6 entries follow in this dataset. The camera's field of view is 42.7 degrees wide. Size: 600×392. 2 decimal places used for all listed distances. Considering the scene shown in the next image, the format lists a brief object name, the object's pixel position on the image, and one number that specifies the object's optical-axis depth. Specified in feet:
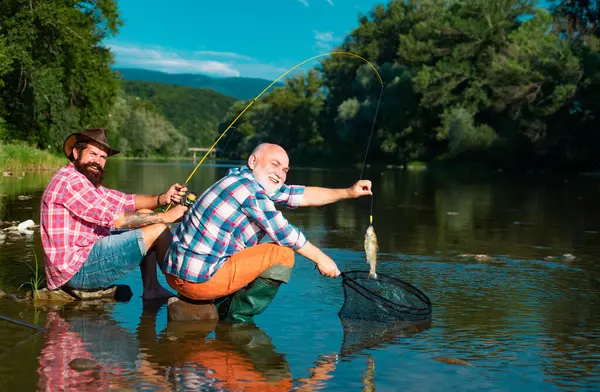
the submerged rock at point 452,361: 16.20
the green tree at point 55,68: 124.77
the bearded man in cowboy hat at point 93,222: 19.79
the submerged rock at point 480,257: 31.27
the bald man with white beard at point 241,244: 17.95
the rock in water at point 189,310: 19.51
